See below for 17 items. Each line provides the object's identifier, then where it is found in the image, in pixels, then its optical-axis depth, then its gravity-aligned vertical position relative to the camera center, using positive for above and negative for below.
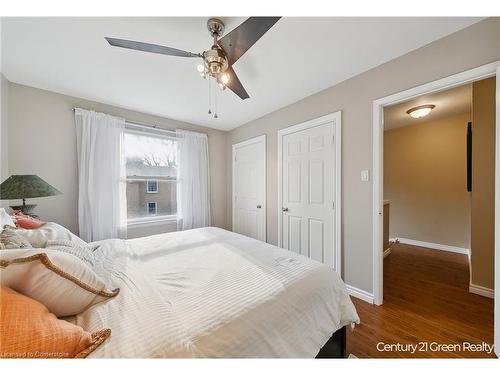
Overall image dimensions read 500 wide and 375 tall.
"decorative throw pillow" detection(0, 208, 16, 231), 1.12 -0.20
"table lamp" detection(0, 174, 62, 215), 1.57 +0.00
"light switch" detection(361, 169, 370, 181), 1.97 +0.10
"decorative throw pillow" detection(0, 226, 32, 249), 0.88 -0.26
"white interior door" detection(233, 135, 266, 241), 3.19 -0.04
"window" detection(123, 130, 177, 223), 2.96 +0.19
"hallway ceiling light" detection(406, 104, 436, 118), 2.85 +1.13
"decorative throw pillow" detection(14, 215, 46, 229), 1.37 -0.26
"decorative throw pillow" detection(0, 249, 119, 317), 0.69 -0.36
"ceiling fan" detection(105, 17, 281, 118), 1.07 +0.89
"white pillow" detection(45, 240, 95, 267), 1.07 -0.36
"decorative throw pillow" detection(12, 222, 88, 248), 1.09 -0.30
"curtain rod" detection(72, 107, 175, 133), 2.87 +0.96
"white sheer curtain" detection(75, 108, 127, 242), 2.45 +0.14
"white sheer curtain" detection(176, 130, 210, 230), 3.33 +0.09
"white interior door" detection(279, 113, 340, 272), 2.27 -0.06
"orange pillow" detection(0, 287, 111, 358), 0.54 -0.45
